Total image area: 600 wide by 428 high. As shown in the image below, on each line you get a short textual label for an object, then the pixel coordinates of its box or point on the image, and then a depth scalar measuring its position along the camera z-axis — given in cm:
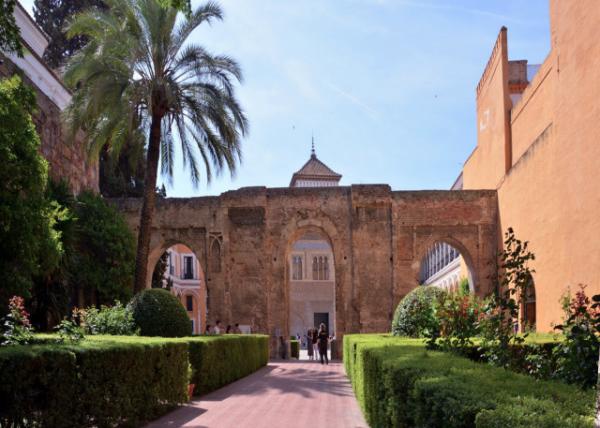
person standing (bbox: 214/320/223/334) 2259
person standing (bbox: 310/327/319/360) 2802
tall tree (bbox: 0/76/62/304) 1471
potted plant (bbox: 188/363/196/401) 1172
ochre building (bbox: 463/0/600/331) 1402
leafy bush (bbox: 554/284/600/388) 579
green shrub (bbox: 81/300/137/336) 1367
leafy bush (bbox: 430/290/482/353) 828
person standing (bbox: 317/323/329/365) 2345
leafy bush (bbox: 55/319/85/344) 836
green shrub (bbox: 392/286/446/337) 1265
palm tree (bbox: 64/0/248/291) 1681
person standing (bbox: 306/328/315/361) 2823
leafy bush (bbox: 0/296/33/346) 765
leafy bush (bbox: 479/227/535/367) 702
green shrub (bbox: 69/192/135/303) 2236
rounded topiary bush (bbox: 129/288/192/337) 1402
